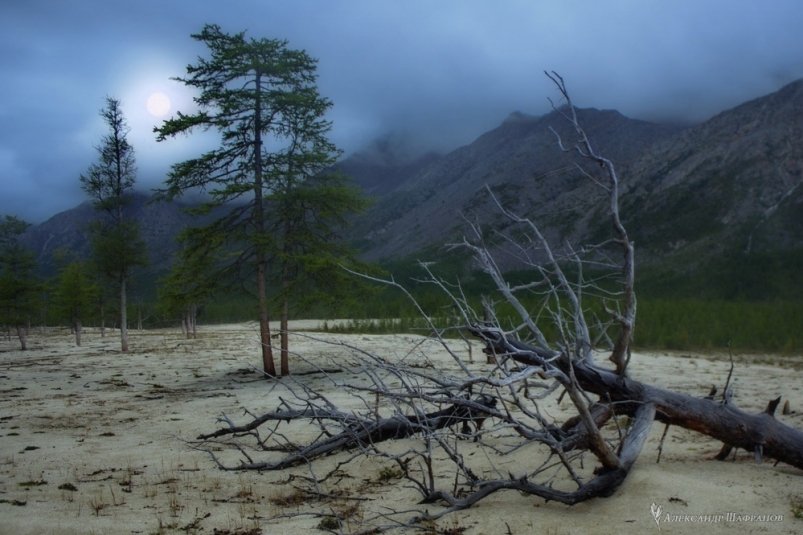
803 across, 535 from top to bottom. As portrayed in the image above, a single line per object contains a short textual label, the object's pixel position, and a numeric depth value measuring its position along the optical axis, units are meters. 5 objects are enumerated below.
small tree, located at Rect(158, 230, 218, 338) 15.04
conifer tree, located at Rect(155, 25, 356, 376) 15.33
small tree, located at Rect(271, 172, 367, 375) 15.00
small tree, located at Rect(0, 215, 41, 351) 26.86
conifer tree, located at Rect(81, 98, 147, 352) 23.66
